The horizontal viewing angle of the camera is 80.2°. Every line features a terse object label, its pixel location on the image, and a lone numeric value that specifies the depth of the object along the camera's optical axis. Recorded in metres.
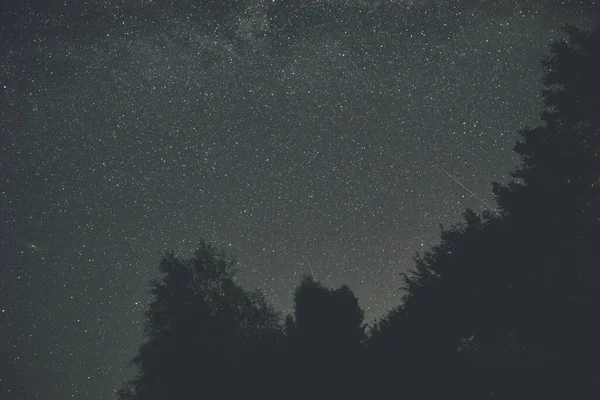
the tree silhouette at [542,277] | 7.85
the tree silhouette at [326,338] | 11.15
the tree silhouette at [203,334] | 13.41
